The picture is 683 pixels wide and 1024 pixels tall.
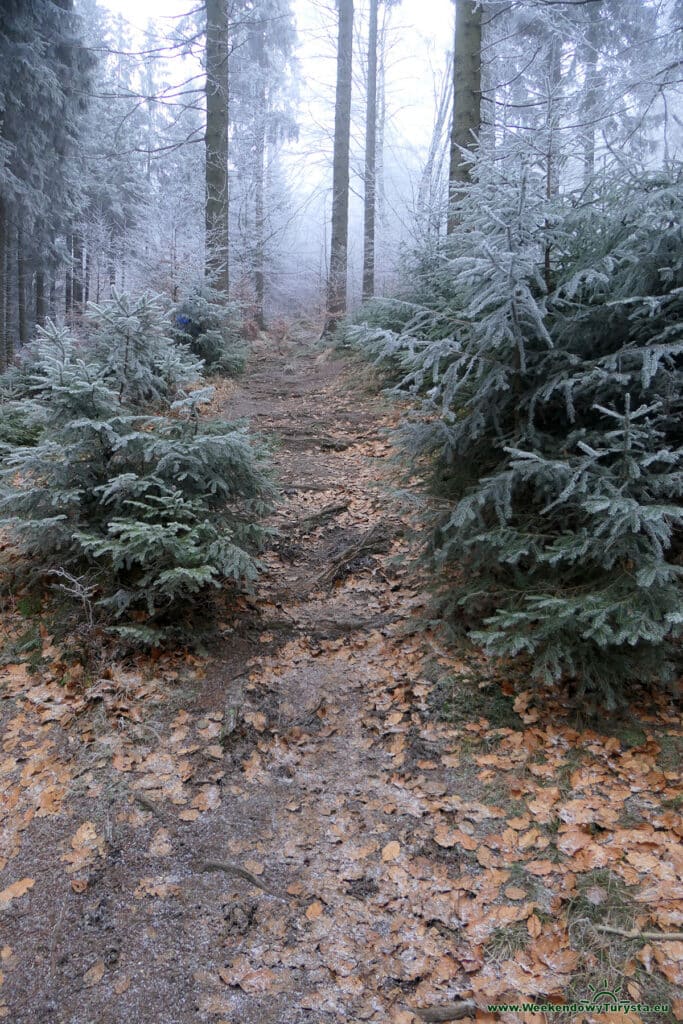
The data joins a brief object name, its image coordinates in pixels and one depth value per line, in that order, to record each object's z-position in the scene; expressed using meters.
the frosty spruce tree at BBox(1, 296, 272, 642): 3.91
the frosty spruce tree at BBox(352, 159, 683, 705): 2.95
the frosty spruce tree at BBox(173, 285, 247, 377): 10.19
